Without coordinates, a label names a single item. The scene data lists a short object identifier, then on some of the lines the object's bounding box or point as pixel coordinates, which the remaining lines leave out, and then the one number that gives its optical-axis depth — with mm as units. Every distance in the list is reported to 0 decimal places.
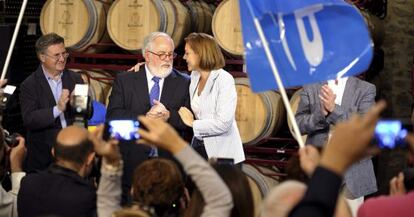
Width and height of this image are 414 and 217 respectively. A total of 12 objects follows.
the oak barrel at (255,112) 7170
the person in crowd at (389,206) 3051
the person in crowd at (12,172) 4531
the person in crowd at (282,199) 2998
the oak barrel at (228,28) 7199
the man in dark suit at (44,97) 6109
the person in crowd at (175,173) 3166
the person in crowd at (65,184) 3926
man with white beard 5980
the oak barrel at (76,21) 7594
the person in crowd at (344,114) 5719
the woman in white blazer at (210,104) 6004
